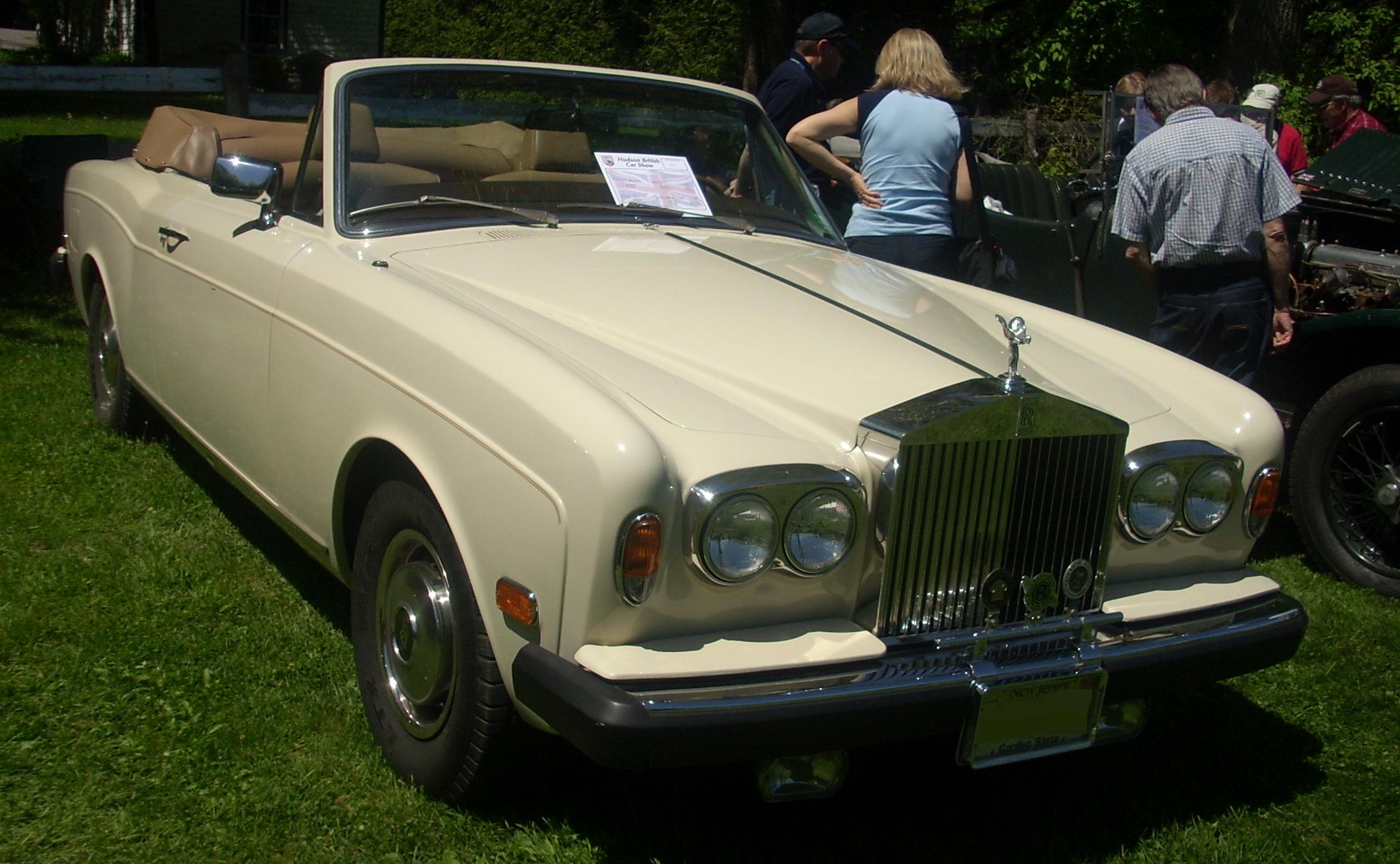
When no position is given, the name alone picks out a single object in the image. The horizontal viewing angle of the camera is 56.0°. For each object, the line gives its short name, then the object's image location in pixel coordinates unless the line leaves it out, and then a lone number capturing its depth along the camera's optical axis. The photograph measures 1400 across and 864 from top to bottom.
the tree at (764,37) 17.69
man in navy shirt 6.12
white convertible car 2.47
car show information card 4.13
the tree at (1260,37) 13.59
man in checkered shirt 4.72
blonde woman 5.09
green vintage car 4.79
